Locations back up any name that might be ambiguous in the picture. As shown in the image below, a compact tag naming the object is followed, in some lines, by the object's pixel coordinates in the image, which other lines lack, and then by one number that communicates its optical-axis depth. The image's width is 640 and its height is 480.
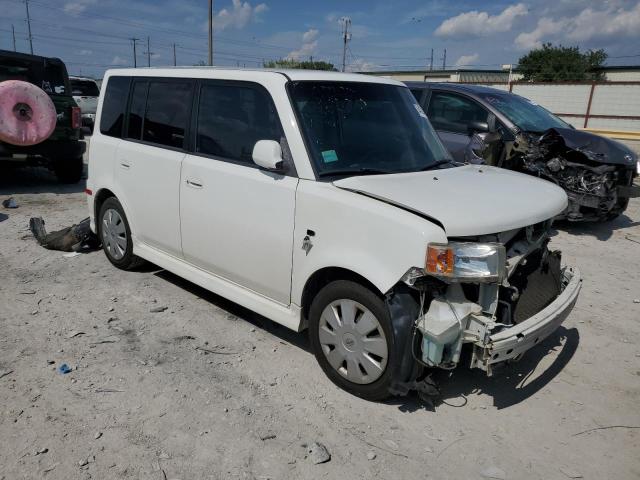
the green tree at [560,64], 49.78
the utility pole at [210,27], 29.73
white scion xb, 2.95
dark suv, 8.54
